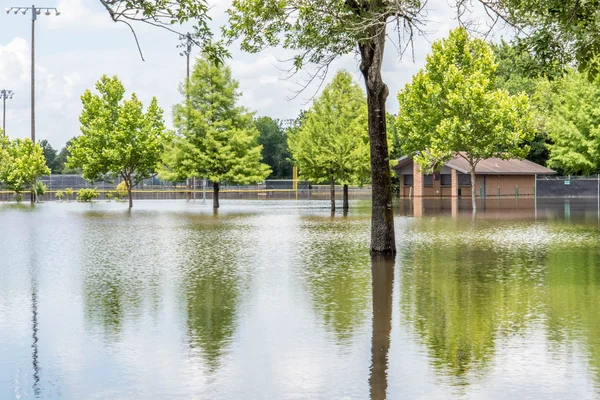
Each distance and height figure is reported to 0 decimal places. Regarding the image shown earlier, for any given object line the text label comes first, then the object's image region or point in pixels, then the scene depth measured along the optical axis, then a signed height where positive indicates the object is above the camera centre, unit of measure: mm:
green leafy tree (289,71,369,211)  54750 +3232
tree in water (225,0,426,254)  20516 +3773
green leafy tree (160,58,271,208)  60500 +3864
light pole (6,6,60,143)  76062 +13327
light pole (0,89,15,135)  109250 +12374
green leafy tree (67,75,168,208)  66500 +4317
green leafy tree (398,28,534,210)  51062 +4932
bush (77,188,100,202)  79375 -457
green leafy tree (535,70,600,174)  76125 +5682
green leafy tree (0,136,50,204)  78481 +2165
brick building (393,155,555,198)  80938 +920
